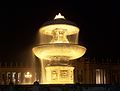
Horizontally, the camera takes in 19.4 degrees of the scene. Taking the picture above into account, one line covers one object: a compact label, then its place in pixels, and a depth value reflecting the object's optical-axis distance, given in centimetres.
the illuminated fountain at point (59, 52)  1881
